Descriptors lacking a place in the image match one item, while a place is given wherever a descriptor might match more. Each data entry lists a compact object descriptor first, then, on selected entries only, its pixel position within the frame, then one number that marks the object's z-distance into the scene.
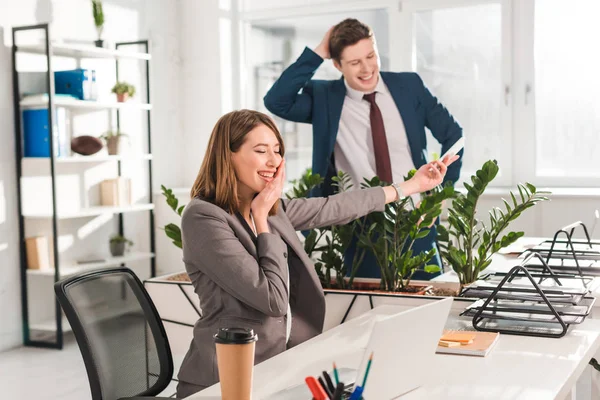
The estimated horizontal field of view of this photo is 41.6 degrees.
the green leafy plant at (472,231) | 2.31
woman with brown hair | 1.85
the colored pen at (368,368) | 1.08
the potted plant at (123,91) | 5.09
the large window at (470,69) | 5.18
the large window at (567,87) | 4.96
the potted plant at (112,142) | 5.05
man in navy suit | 2.87
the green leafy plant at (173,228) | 2.63
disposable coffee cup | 1.20
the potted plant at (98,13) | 5.00
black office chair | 1.68
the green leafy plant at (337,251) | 2.53
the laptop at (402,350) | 1.15
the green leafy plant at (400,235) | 2.39
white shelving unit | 4.54
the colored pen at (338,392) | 0.99
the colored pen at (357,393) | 1.07
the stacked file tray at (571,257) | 2.38
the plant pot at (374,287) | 2.36
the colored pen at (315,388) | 1.03
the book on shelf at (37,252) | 4.58
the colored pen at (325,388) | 1.11
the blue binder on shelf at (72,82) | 4.65
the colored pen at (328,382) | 1.12
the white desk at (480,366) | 1.40
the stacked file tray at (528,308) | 1.80
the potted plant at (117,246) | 5.22
